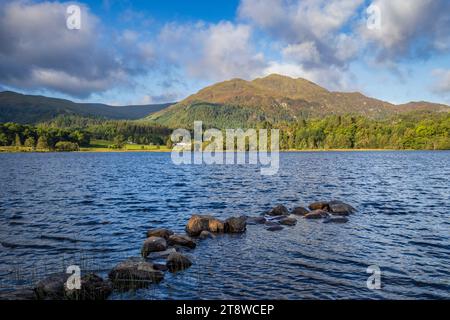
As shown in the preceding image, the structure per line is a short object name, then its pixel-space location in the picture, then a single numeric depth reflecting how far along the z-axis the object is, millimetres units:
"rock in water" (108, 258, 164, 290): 16375
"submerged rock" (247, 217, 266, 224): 30212
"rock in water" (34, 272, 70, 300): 14633
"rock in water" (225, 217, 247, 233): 27094
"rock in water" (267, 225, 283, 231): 27516
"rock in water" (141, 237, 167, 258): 21625
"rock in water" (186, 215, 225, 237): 26545
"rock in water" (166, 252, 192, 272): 18781
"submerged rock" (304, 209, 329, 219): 31781
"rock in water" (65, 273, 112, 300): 14656
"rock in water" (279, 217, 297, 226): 29172
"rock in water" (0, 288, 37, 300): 14359
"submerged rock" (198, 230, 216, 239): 25711
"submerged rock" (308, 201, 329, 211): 35344
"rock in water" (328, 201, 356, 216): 33438
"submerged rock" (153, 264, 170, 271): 18531
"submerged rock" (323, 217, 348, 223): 30156
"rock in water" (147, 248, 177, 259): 20984
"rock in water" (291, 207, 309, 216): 33625
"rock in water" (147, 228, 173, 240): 24906
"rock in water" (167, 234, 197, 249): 23062
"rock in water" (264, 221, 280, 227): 29094
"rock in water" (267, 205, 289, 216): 33484
